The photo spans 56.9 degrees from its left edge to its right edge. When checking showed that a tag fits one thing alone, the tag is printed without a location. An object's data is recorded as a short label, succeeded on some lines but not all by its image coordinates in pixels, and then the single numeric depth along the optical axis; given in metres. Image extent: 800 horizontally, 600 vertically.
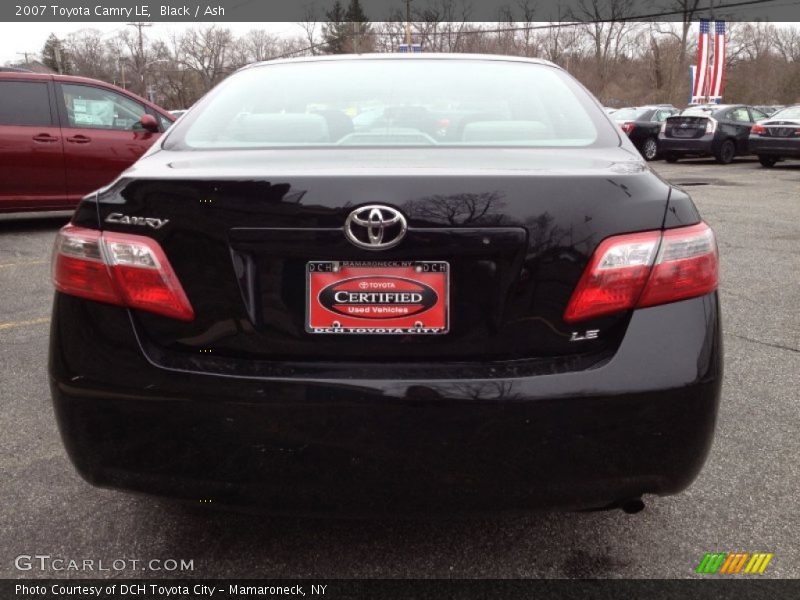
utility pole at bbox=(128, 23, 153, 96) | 64.56
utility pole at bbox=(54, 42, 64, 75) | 64.21
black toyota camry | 1.66
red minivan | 7.65
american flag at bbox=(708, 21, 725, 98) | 26.91
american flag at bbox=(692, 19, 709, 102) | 26.94
